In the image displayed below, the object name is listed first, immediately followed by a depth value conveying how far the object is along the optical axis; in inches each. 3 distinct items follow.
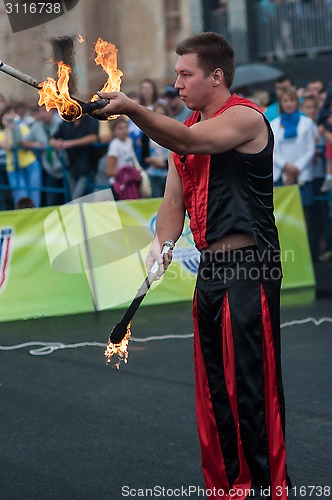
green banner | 622.4
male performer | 261.1
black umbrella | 1077.1
